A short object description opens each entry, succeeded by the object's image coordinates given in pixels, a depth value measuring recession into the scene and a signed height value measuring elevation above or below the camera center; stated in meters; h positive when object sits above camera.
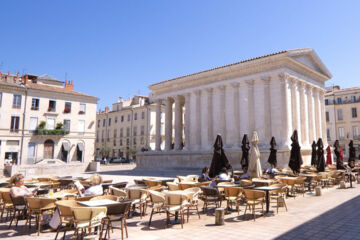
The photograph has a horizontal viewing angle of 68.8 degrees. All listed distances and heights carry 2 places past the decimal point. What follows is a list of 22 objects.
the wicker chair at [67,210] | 4.95 -1.10
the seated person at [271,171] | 12.45 -0.90
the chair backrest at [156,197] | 6.62 -1.15
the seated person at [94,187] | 6.30 -0.87
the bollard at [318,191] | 10.60 -1.56
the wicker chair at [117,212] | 5.14 -1.18
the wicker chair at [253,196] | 6.97 -1.18
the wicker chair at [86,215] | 4.71 -1.16
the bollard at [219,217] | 6.37 -1.59
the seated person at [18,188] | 6.41 -0.91
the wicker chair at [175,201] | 6.48 -1.23
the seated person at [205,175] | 10.25 -0.92
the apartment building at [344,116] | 41.47 +5.83
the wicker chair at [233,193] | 7.53 -1.19
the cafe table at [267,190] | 7.28 -1.06
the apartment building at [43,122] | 31.97 +3.81
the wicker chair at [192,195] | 6.87 -1.14
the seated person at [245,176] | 10.63 -0.97
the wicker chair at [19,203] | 6.30 -1.23
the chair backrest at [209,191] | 7.43 -1.11
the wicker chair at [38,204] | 5.85 -1.17
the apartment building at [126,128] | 49.66 +4.89
